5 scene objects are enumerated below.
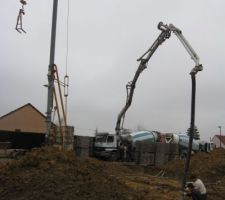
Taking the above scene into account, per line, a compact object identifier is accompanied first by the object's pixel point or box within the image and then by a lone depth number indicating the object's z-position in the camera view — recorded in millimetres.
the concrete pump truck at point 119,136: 19527
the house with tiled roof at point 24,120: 32898
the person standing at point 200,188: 8130
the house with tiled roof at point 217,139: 63804
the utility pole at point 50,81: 12903
